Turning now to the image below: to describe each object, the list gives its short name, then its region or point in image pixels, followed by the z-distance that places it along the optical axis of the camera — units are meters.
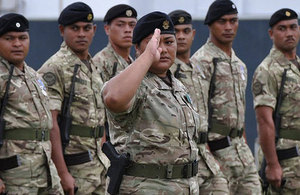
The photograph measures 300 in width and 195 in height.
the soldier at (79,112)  17.36
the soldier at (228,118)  18.44
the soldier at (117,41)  18.86
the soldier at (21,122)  15.36
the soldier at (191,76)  17.59
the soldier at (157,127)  12.37
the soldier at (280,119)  18.95
